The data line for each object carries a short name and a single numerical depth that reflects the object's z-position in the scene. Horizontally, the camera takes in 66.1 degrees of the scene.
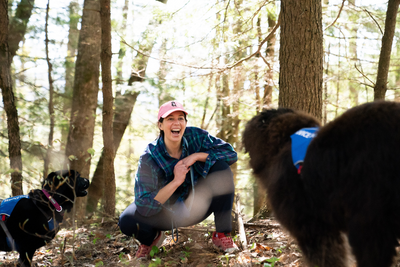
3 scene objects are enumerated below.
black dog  2.87
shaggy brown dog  1.60
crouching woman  2.90
